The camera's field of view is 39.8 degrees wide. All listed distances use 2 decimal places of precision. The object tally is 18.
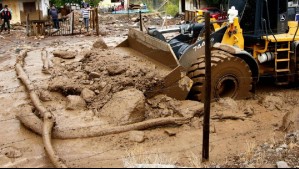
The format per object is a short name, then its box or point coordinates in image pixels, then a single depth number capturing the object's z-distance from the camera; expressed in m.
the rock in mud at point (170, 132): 8.42
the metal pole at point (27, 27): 24.79
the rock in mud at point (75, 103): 9.32
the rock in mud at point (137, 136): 8.05
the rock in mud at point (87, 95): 9.53
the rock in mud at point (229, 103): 9.62
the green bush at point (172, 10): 40.68
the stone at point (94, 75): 10.23
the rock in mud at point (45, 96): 9.91
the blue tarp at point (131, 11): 43.31
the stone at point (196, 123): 8.84
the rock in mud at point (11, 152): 7.64
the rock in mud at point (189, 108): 9.00
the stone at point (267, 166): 5.80
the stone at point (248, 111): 9.51
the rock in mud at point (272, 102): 10.06
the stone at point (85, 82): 10.18
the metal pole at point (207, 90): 6.54
